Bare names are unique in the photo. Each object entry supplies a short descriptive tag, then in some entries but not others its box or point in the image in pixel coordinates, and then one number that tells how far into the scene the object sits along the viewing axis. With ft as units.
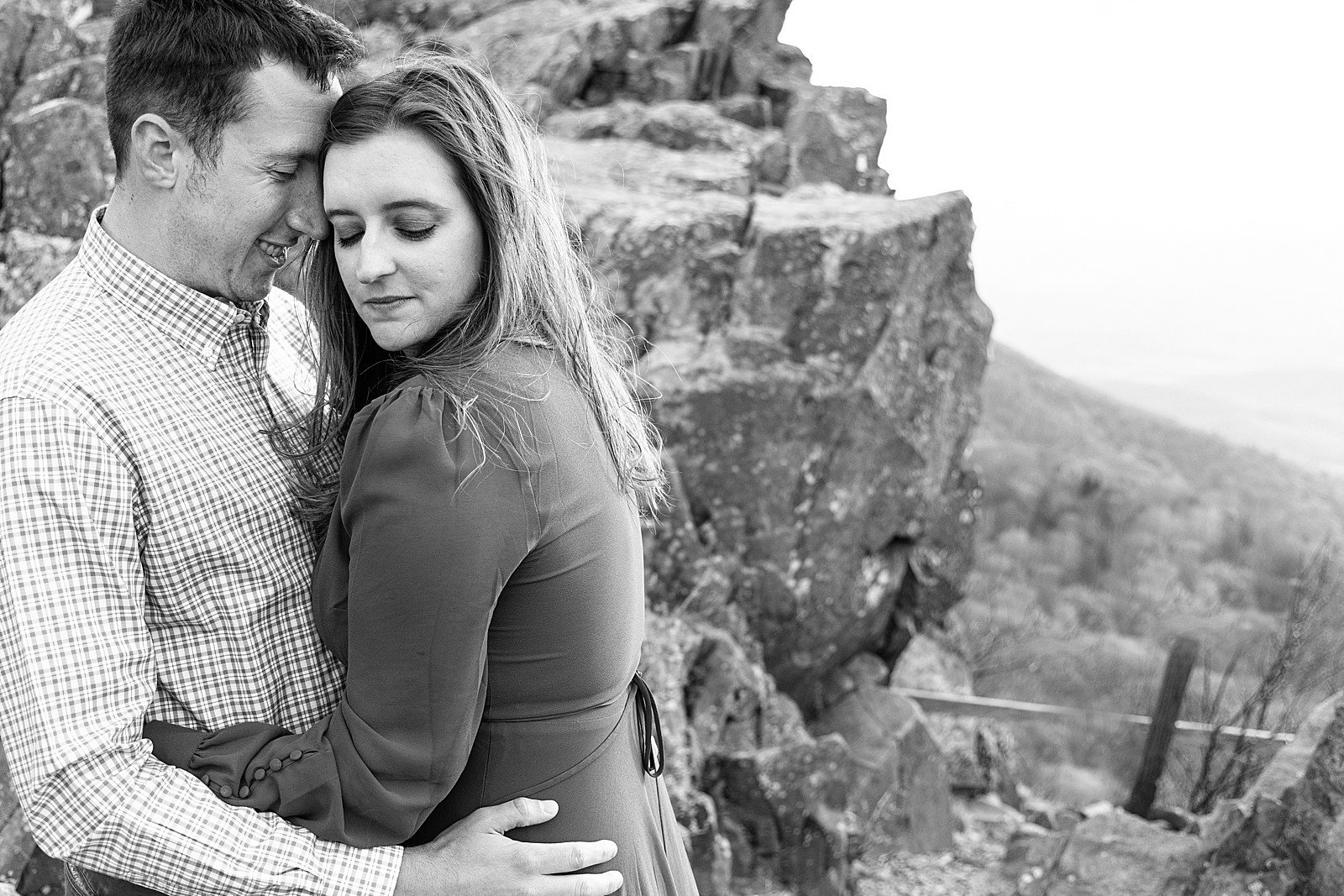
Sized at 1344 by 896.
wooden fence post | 25.70
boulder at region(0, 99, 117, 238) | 20.39
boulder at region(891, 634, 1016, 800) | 25.41
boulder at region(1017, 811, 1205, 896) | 14.26
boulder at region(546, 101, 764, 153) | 25.46
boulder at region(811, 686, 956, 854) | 19.90
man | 4.78
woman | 4.65
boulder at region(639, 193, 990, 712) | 17.89
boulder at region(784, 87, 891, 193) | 30.50
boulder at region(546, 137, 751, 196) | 20.75
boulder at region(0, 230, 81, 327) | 17.22
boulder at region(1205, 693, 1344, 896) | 12.15
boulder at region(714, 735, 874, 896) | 17.03
